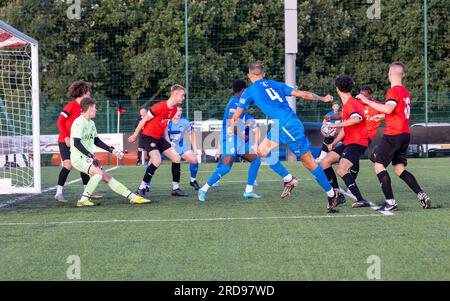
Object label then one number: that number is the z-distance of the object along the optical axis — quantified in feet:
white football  47.78
